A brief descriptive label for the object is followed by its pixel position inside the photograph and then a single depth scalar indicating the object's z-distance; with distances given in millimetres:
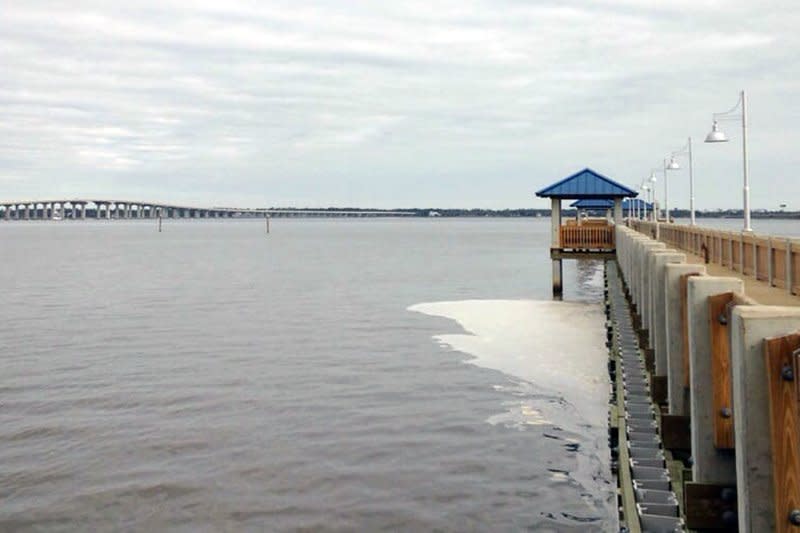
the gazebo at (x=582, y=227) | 45250
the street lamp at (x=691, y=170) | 44362
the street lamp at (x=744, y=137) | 26062
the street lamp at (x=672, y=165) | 48281
